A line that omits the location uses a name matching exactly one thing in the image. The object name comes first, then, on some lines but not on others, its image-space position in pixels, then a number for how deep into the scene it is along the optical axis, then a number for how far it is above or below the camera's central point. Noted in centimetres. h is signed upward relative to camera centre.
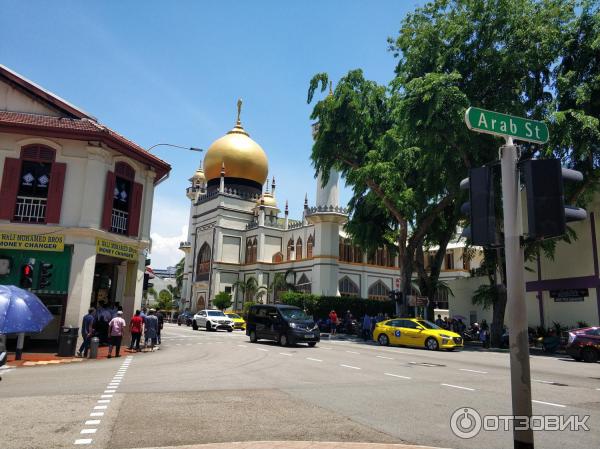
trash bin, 1602 -137
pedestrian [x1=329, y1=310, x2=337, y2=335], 3431 -83
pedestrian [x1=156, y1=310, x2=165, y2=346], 1991 -97
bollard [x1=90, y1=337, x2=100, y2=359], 1590 -152
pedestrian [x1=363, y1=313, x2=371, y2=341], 2917 -104
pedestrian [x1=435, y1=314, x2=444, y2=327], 3064 -57
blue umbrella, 1220 -37
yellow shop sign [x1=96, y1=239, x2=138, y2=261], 1806 +194
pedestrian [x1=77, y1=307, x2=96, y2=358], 1609 -104
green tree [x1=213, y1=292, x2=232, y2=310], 5153 +40
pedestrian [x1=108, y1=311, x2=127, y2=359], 1633 -103
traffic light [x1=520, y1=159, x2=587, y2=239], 405 +98
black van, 2103 -79
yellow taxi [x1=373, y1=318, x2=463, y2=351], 2152 -103
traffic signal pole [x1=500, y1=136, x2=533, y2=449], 388 +14
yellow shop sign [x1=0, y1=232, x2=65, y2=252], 1711 +193
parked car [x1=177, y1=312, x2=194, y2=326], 4966 -143
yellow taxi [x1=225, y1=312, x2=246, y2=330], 3722 -131
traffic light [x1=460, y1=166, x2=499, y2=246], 432 +95
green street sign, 466 +182
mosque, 4675 +694
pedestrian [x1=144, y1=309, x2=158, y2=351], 1895 -101
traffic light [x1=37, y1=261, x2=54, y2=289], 1612 +72
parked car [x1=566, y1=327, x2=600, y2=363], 1766 -95
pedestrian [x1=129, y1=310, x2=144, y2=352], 1792 -94
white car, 3500 -114
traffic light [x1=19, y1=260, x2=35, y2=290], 1512 +63
